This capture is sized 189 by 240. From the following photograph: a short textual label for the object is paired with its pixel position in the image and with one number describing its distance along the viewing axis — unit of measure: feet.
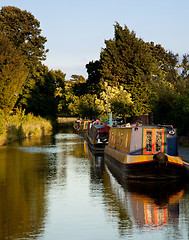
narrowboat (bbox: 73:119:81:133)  214.65
